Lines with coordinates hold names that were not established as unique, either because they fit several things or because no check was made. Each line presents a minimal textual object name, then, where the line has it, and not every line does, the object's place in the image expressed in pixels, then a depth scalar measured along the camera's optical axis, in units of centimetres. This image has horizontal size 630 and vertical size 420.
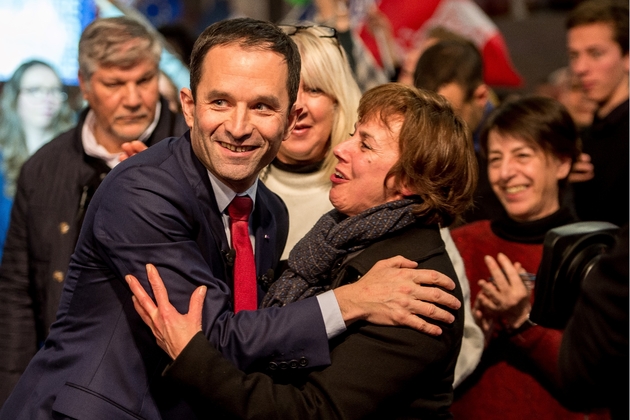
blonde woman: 327
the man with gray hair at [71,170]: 340
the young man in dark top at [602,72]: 441
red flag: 716
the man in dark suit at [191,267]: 229
